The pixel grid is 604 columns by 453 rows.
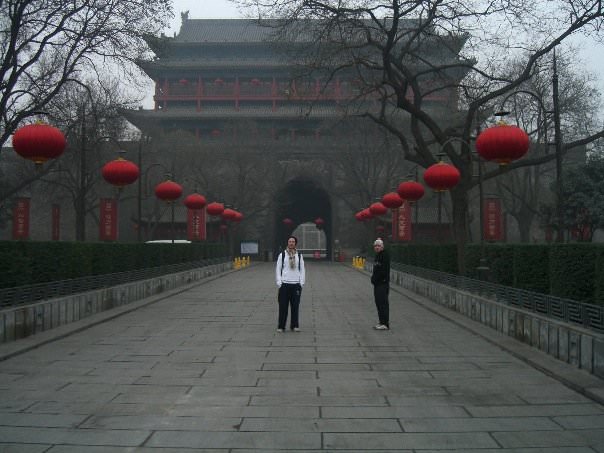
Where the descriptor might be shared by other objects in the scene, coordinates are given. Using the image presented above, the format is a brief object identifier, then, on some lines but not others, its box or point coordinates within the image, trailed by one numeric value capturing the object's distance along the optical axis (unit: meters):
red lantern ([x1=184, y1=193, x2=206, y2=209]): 24.20
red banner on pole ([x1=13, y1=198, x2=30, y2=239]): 24.91
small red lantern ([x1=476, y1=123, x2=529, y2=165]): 10.48
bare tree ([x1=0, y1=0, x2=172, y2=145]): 15.06
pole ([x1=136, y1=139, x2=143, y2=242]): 24.74
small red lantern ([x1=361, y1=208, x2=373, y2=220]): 32.88
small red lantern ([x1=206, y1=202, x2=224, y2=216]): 30.05
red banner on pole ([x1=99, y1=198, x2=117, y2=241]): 24.30
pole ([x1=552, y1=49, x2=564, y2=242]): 14.40
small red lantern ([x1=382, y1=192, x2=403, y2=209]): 22.86
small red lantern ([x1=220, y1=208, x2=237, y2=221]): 34.20
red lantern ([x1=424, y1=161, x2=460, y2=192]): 13.35
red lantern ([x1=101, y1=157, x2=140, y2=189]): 13.97
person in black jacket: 11.76
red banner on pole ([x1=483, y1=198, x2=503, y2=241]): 24.09
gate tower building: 45.41
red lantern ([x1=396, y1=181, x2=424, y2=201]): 18.06
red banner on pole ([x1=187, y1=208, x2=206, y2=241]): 32.25
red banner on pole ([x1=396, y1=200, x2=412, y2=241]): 30.39
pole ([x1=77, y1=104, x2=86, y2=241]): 16.78
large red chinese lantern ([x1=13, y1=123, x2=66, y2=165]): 10.07
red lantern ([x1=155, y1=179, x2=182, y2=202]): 19.81
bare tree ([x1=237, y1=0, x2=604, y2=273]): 16.16
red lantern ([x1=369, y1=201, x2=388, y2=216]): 28.77
